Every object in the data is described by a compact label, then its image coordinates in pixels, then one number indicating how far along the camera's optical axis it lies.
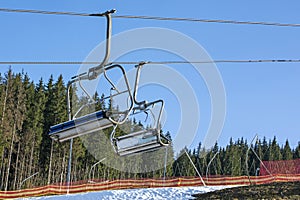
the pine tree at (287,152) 143.66
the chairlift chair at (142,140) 14.81
